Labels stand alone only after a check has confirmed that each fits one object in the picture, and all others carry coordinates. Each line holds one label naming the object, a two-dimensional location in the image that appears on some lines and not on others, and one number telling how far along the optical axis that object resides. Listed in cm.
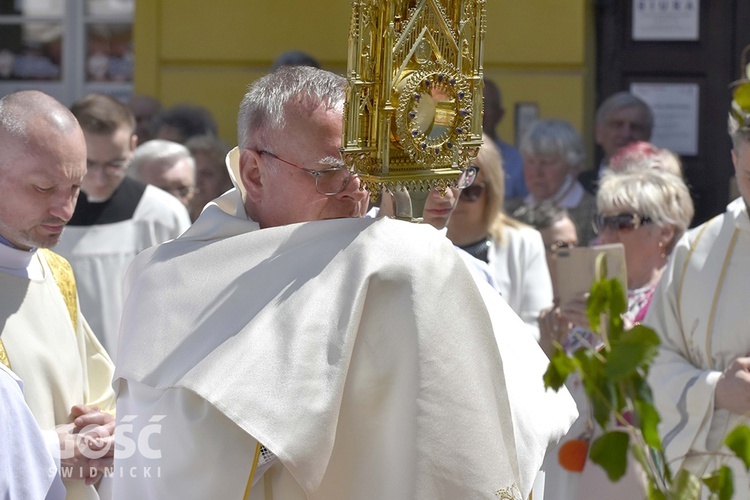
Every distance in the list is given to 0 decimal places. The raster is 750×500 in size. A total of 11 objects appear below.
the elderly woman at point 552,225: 1116
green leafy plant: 289
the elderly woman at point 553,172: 1298
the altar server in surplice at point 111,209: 1085
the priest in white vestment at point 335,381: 452
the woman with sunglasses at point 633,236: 923
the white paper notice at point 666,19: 1562
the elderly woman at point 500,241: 975
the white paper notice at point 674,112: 1544
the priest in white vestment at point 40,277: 638
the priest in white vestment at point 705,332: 769
